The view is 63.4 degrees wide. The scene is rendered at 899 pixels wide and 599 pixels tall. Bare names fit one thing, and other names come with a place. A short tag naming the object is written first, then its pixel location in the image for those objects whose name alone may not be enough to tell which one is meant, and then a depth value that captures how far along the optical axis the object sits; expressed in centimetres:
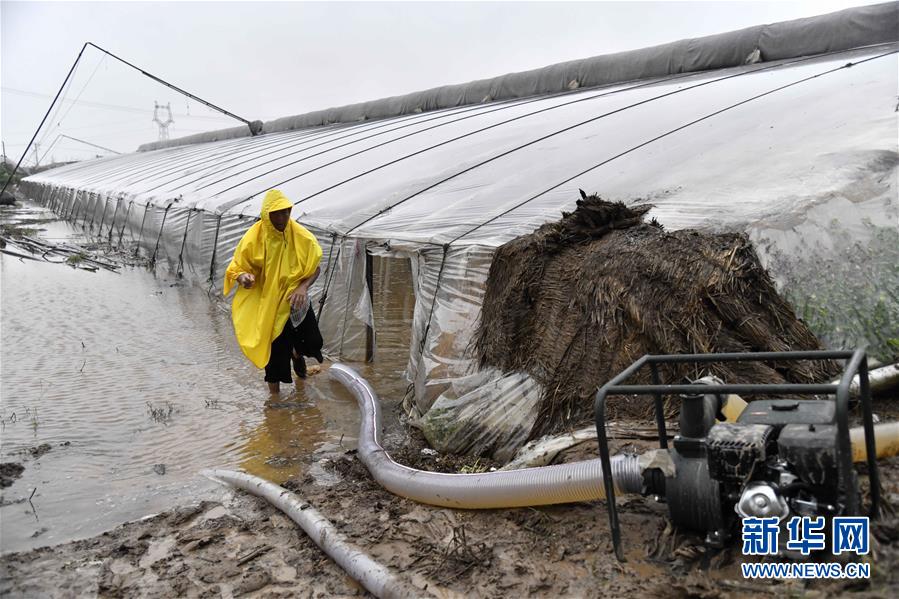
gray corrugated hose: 287
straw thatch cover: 366
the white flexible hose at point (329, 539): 278
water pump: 227
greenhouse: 420
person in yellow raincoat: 564
